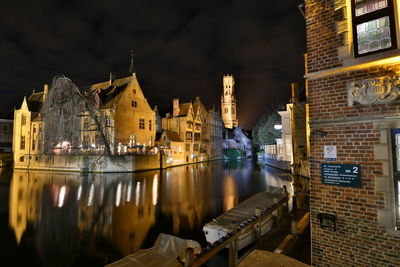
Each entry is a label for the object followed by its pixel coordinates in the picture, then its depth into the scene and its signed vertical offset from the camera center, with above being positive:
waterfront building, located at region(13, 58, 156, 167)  32.56 +4.06
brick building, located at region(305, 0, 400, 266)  4.89 +0.28
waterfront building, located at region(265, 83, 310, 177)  28.19 +1.70
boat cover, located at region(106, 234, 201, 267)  5.57 -3.04
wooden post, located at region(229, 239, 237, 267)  6.52 -3.37
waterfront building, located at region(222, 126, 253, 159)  79.88 -0.31
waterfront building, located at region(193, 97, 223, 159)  61.41 +3.86
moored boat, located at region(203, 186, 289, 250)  8.37 -3.27
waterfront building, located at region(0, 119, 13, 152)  54.30 +3.63
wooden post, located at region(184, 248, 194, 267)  4.63 -2.41
